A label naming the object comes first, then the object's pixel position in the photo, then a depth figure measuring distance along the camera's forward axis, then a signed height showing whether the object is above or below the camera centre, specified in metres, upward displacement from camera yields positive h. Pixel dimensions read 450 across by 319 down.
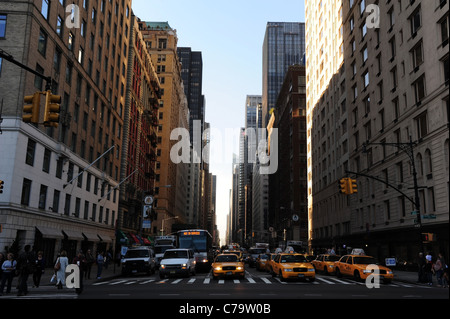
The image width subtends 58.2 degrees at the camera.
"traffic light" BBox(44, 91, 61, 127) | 12.38 +3.74
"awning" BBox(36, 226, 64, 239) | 32.98 -0.05
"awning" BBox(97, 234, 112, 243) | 50.99 -0.68
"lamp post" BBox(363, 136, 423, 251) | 27.19 +1.84
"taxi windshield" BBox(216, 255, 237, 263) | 26.66 -1.48
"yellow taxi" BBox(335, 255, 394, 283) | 22.17 -1.73
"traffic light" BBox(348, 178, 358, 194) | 28.31 +3.61
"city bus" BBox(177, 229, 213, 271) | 35.09 -0.63
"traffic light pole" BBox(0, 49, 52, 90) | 12.15 +5.16
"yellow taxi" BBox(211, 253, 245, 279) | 24.84 -2.03
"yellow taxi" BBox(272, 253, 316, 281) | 22.34 -1.68
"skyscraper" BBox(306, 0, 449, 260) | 33.25 +13.05
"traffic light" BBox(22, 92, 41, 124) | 12.21 +3.70
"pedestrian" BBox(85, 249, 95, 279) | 27.11 -1.82
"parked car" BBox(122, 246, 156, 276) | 30.84 -2.09
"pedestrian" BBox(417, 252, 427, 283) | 23.70 -1.74
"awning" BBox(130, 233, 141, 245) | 65.44 -0.89
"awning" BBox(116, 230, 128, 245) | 57.22 -0.66
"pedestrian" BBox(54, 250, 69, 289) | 19.55 -1.77
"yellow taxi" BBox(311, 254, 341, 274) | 30.30 -1.97
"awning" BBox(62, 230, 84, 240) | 39.12 -0.29
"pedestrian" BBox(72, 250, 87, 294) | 17.09 -1.59
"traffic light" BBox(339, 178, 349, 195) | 28.61 +3.66
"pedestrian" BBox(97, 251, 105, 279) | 26.59 -1.98
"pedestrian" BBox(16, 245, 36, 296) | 16.36 -1.45
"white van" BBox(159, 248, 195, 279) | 26.83 -1.94
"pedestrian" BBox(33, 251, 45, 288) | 19.89 -1.88
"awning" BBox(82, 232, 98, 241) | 44.81 -0.41
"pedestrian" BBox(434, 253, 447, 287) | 20.98 -1.47
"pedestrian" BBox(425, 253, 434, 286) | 22.92 -1.72
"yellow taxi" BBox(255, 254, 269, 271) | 35.47 -2.24
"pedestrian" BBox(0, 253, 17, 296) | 17.17 -1.65
